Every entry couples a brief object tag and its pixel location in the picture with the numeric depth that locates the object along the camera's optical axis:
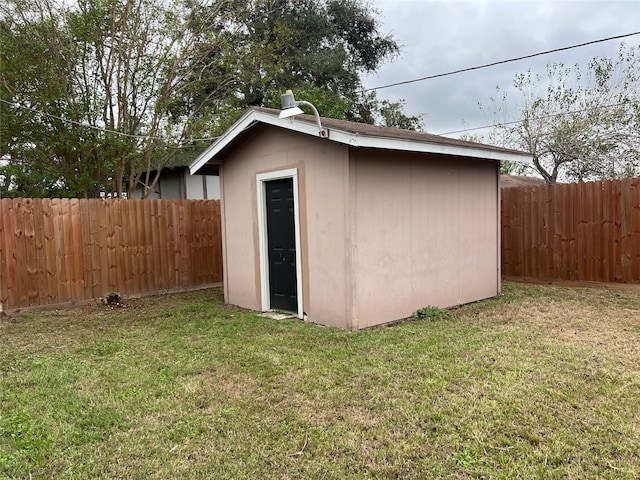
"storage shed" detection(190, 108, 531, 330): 5.51
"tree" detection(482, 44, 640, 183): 14.30
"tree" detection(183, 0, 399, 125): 12.05
